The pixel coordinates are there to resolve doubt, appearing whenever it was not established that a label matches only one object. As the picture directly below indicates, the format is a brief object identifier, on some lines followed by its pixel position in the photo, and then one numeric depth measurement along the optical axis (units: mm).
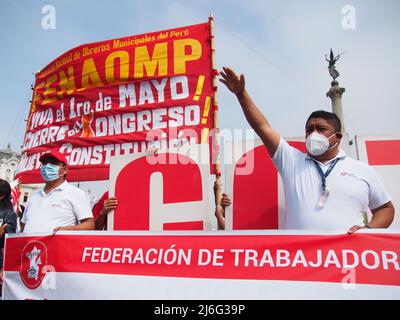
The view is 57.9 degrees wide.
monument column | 26156
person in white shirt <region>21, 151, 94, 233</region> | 3041
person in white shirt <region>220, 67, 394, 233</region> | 2336
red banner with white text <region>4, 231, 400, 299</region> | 2152
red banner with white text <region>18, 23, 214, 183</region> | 4273
